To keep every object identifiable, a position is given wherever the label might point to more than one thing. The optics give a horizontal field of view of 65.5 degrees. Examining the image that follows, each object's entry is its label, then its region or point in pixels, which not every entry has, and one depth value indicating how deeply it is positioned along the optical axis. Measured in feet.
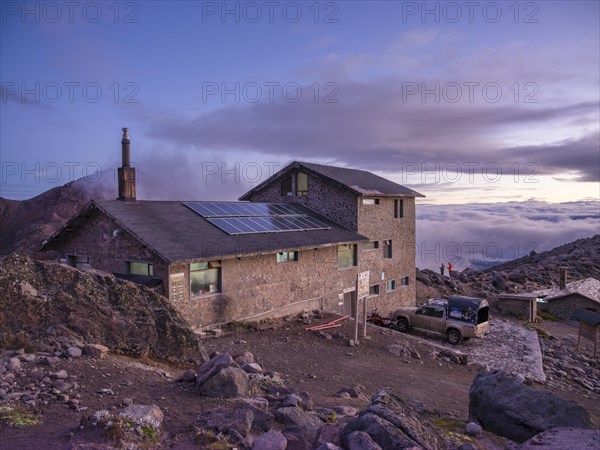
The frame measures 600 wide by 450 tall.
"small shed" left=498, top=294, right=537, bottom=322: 105.09
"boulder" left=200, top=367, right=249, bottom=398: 25.23
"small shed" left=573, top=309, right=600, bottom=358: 74.43
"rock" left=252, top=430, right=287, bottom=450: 18.92
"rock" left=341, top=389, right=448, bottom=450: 19.77
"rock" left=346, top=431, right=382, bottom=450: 19.02
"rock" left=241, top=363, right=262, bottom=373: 32.65
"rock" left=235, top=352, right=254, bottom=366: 35.96
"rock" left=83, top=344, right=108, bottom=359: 30.14
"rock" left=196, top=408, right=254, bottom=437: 20.56
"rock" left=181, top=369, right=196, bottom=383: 27.09
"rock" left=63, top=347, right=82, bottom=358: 29.30
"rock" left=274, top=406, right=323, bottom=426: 22.97
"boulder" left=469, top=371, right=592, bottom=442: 27.12
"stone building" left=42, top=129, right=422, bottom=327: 53.47
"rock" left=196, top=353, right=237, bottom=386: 26.02
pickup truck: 73.56
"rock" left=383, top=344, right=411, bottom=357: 56.85
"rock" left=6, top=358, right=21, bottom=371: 25.99
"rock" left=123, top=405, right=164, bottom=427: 20.07
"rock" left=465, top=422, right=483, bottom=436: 27.56
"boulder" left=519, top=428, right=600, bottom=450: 22.53
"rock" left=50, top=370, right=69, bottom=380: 25.70
